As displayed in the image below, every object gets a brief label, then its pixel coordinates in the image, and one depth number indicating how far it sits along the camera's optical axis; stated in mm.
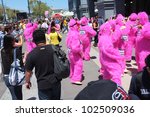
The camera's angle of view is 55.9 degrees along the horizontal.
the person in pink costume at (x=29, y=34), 5555
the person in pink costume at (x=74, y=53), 3669
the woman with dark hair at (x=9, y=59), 2447
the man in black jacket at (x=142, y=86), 1531
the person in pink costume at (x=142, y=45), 3467
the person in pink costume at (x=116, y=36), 4337
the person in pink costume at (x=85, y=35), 5157
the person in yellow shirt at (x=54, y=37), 5341
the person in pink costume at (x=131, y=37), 4876
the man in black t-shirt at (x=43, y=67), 2077
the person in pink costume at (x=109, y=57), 3099
